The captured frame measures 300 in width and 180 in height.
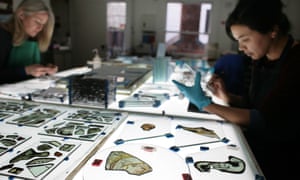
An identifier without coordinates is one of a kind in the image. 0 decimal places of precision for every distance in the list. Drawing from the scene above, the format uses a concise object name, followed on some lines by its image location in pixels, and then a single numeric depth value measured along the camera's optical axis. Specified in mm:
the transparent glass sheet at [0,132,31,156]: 743
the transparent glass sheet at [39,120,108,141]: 843
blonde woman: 1650
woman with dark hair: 942
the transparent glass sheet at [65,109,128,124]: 1000
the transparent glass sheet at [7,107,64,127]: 947
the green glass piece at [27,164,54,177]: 619
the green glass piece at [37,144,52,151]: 742
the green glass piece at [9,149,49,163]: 682
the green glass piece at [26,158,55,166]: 665
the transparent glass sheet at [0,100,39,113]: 1086
